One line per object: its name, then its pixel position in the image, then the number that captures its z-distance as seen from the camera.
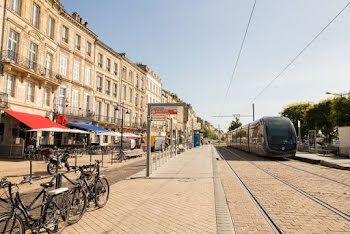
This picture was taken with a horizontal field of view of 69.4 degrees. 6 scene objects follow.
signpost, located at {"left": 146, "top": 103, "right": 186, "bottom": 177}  10.43
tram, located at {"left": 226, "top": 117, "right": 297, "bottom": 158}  18.02
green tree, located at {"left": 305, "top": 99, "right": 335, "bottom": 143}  42.75
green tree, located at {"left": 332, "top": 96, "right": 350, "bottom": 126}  35.00
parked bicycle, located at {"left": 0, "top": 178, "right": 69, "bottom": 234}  3.13
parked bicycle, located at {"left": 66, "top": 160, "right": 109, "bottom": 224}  4.83
